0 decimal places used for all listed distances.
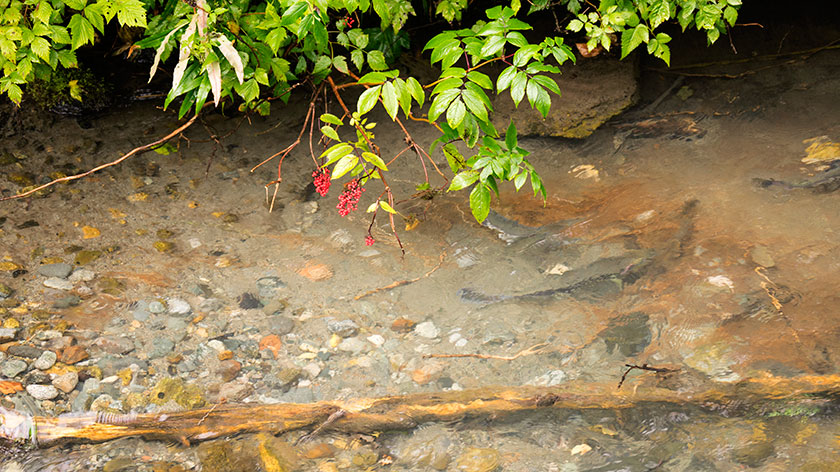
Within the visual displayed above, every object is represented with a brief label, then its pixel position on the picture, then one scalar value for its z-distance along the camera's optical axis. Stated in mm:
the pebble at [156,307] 7036
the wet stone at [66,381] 6771
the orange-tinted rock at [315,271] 7190
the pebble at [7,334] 6883
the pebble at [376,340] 6964
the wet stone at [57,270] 7121
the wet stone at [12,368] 6782
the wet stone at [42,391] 6741
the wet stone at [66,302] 7016
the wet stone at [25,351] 6841
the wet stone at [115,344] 6893
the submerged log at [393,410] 6670
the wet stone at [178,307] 7037
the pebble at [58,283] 7080
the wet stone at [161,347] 6901
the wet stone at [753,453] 6541
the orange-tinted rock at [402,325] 7006
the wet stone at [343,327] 7000
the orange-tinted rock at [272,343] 6951
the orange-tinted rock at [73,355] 6846
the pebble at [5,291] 7023
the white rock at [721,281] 6964
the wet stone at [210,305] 7054
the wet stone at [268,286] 7125
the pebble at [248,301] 7081
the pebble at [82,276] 7117
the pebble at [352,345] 6948
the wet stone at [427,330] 6983
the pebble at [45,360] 6819
